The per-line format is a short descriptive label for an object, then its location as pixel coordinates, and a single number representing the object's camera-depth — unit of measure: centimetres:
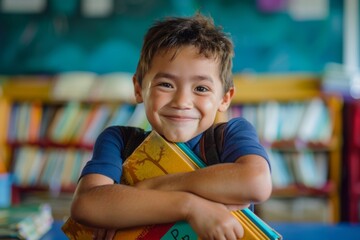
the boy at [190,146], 79
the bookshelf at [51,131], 345
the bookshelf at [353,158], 319
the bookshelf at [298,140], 325
